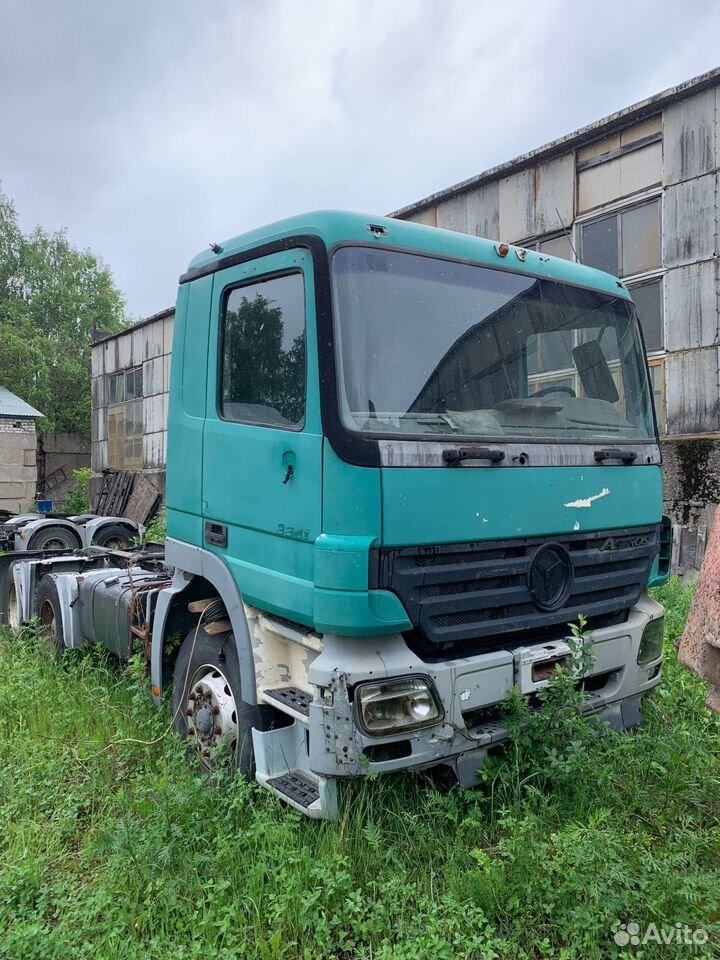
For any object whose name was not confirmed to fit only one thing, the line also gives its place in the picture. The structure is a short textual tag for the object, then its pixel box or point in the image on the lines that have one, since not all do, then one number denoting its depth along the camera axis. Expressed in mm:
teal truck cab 2664
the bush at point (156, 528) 11661
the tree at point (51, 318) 24328
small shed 17562
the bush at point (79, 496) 19016
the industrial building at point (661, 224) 7414
